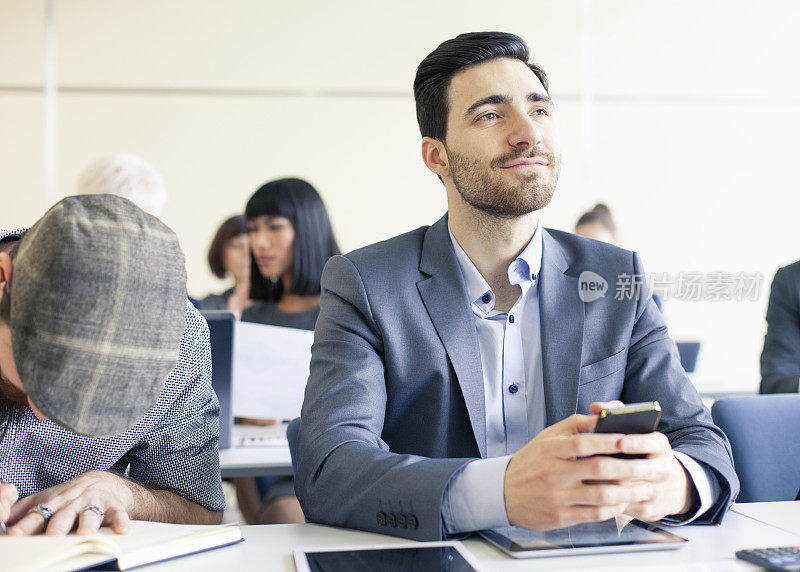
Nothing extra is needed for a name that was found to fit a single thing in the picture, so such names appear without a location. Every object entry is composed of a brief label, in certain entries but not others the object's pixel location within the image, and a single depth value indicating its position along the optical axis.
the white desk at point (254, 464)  2.13
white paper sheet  2.47
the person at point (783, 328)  2.77
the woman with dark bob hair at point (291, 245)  3.45
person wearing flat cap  0.92
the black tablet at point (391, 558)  1.01
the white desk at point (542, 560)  1.03
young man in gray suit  1.18
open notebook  0.98
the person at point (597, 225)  4.68
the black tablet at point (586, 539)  1.08
